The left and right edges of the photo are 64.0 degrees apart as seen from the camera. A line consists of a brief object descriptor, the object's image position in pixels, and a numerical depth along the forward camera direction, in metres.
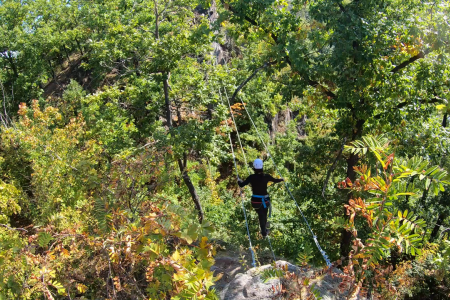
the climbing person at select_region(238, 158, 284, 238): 6.73
